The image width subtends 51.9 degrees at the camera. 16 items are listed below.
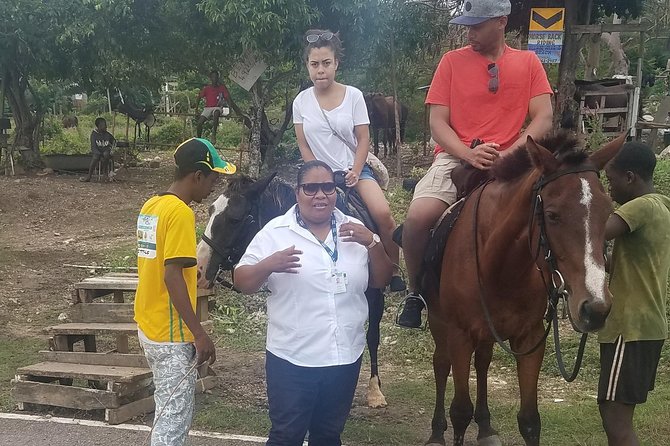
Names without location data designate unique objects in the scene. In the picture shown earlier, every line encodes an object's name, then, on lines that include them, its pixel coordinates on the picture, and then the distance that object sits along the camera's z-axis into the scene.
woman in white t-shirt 4.95
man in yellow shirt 3.39
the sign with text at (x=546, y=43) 10.13
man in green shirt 3.46
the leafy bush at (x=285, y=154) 17.31
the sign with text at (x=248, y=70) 12.20
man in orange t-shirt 4.11
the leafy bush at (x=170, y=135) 23.97
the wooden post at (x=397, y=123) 14.37
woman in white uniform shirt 3.20
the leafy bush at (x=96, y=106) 35.29
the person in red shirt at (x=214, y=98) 16.83
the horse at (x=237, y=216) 4.94
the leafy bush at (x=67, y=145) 21.70
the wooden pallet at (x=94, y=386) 5.17
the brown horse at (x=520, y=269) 2.86
